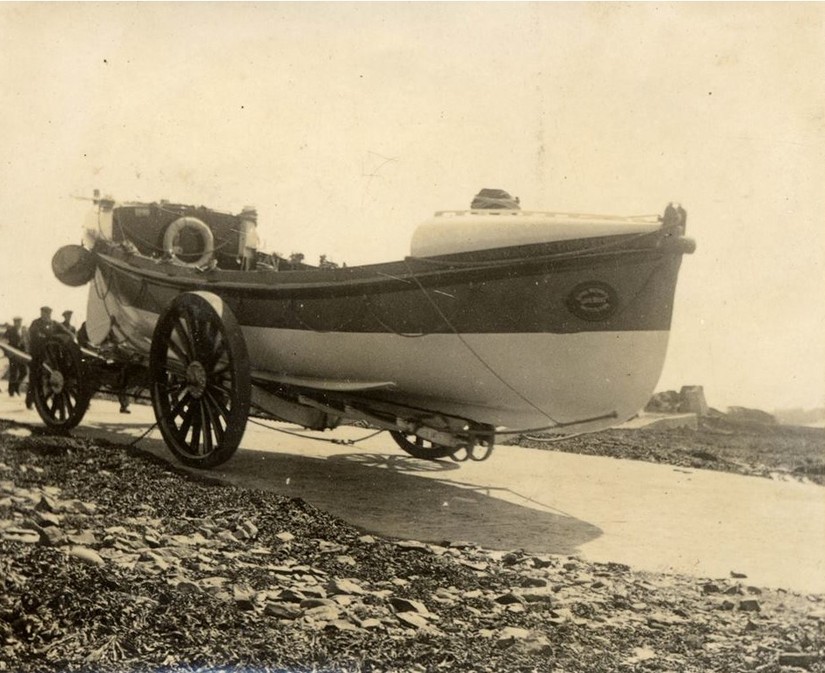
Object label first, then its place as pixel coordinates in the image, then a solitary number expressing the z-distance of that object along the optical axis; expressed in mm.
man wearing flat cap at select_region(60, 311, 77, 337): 9706
